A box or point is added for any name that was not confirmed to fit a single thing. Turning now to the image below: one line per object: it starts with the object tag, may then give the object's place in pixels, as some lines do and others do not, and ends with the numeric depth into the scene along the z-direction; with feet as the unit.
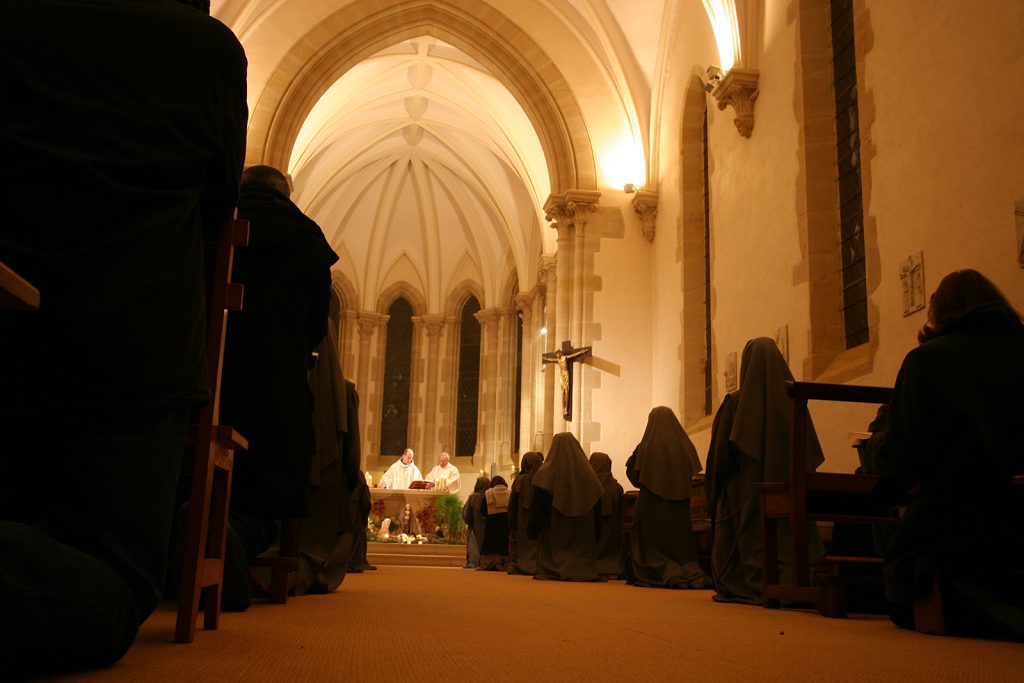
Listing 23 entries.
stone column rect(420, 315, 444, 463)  90.89
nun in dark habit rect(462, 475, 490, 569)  46.52
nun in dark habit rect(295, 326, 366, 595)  18.48
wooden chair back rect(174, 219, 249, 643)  9.57
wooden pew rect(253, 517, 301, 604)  15.51
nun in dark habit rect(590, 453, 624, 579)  34.60
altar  64.03
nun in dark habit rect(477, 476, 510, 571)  43.88
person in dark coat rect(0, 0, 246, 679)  6.61
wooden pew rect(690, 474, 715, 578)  30.37
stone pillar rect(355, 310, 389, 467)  91.15
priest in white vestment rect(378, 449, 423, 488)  73.92
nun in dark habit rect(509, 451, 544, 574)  37.60
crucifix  51.90
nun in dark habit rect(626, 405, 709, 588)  28.99
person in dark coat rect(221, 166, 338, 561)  13.69
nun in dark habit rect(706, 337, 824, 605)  20.07
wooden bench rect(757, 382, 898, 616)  16.61
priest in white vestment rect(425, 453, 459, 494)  72.52
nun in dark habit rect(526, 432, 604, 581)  33.22
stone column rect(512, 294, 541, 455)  74.28
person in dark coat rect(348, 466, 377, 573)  25.81
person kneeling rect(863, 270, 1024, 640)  12.38
